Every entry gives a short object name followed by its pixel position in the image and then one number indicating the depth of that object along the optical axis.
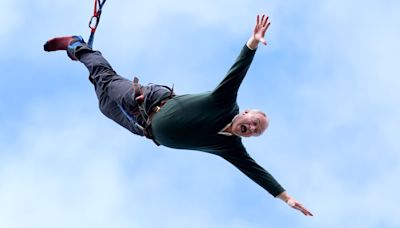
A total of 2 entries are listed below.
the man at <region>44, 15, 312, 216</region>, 10.24
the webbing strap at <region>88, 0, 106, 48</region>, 11.97
